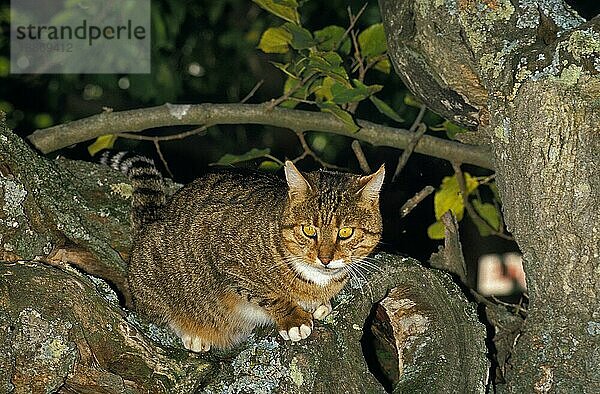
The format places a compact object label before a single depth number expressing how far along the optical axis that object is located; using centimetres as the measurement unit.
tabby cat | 411
